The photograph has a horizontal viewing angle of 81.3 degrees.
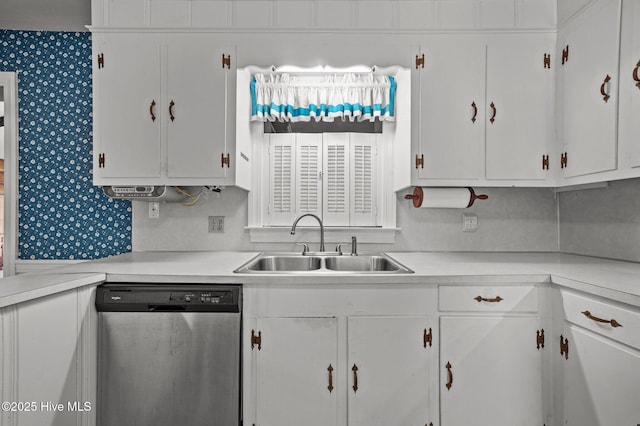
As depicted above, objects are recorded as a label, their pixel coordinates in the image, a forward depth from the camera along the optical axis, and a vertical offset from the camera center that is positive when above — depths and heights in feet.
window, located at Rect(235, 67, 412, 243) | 8.44 +0.88
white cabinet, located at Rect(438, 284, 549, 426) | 5.64 -2.26
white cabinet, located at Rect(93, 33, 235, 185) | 7.07 +1.99
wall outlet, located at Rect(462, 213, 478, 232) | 8.31 -0.21
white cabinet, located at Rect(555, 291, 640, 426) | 4.29 -1.89
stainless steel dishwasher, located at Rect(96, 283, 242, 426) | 5.57 -2.26
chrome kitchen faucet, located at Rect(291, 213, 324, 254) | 7.89 -0.36
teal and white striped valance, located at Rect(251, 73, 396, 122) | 7.63 +2.36
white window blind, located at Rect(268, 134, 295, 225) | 8.46 +0.77
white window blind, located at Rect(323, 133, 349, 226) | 8.45 +0.75
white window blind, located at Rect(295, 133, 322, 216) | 8.46 +0.89
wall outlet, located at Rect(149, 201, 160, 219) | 8.34 +0.06
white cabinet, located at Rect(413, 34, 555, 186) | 7.09 +2.09
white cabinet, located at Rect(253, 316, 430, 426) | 5.61 -2.44
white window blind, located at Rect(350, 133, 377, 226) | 8.45 +0.73
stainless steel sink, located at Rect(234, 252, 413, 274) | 7.73 -1.05
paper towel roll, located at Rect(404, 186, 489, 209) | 7.59 +0.31
